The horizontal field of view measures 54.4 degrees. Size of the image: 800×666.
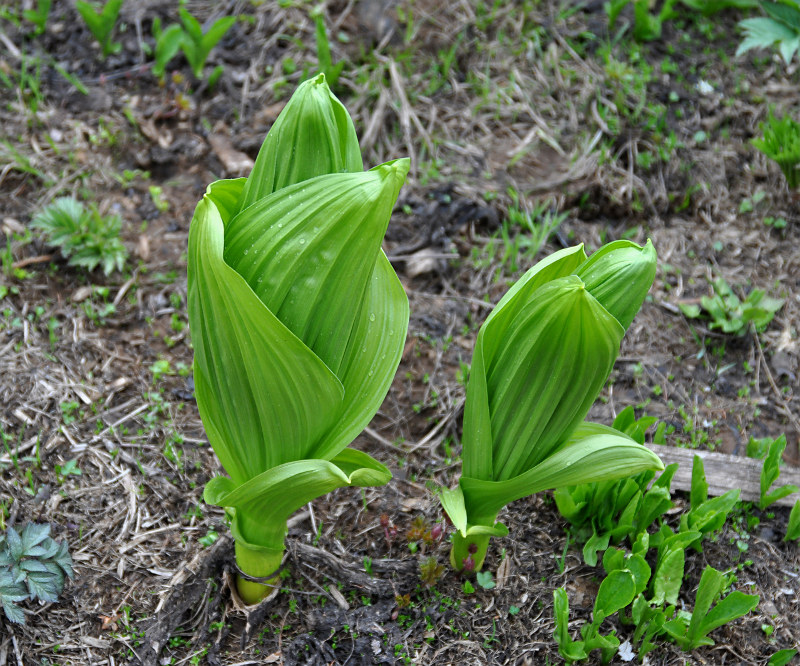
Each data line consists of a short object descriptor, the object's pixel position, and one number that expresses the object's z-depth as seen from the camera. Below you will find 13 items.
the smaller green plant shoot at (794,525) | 2.28
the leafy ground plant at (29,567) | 1.94
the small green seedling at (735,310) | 2.89
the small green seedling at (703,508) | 2.16
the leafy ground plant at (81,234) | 2.80
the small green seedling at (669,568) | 2.04
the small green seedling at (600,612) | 1.91
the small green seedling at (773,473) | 2.29
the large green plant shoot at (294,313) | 1.40
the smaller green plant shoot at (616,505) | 2.12
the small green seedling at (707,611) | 1.93
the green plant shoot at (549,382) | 1.55
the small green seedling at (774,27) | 3.22
